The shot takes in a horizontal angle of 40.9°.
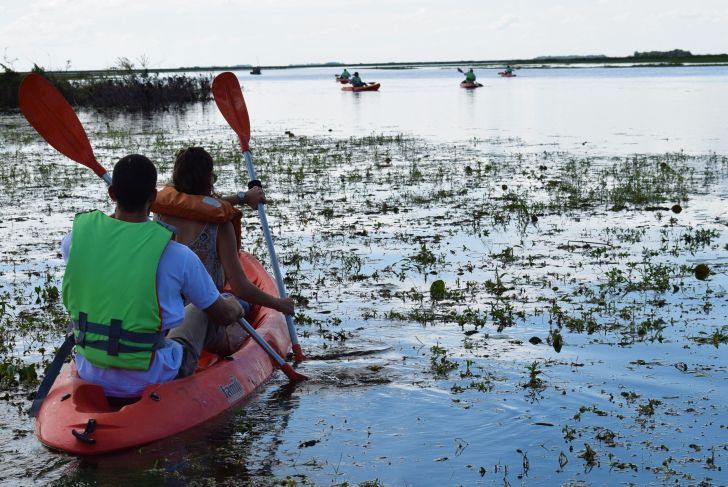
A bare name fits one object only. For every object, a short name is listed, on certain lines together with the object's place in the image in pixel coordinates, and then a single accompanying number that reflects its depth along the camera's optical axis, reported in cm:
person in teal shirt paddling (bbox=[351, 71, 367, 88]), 5044
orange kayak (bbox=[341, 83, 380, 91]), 5078
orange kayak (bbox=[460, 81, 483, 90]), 5156
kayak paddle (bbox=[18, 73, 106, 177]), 593
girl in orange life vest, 536
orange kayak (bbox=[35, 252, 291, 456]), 439
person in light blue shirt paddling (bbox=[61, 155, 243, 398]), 420
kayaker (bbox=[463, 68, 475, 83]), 5116
